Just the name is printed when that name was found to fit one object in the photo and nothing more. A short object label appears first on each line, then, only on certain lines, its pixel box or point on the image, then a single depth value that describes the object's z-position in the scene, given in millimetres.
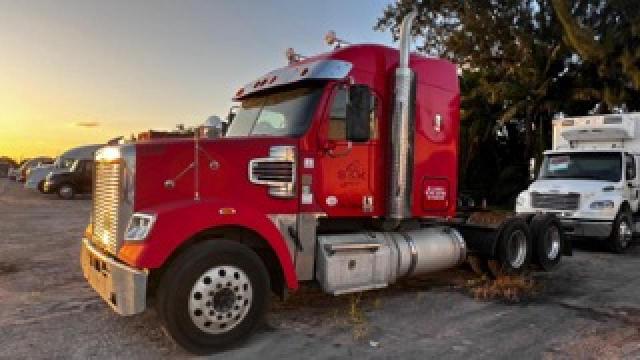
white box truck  12602
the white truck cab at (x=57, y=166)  31547
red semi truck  5645
